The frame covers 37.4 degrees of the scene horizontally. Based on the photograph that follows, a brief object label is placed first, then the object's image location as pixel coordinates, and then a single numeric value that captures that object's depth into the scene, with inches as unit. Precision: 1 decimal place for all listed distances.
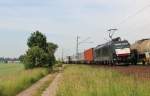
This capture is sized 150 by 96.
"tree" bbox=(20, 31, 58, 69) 1528.2
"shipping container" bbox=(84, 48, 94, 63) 1524.7
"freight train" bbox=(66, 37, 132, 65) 982.2
